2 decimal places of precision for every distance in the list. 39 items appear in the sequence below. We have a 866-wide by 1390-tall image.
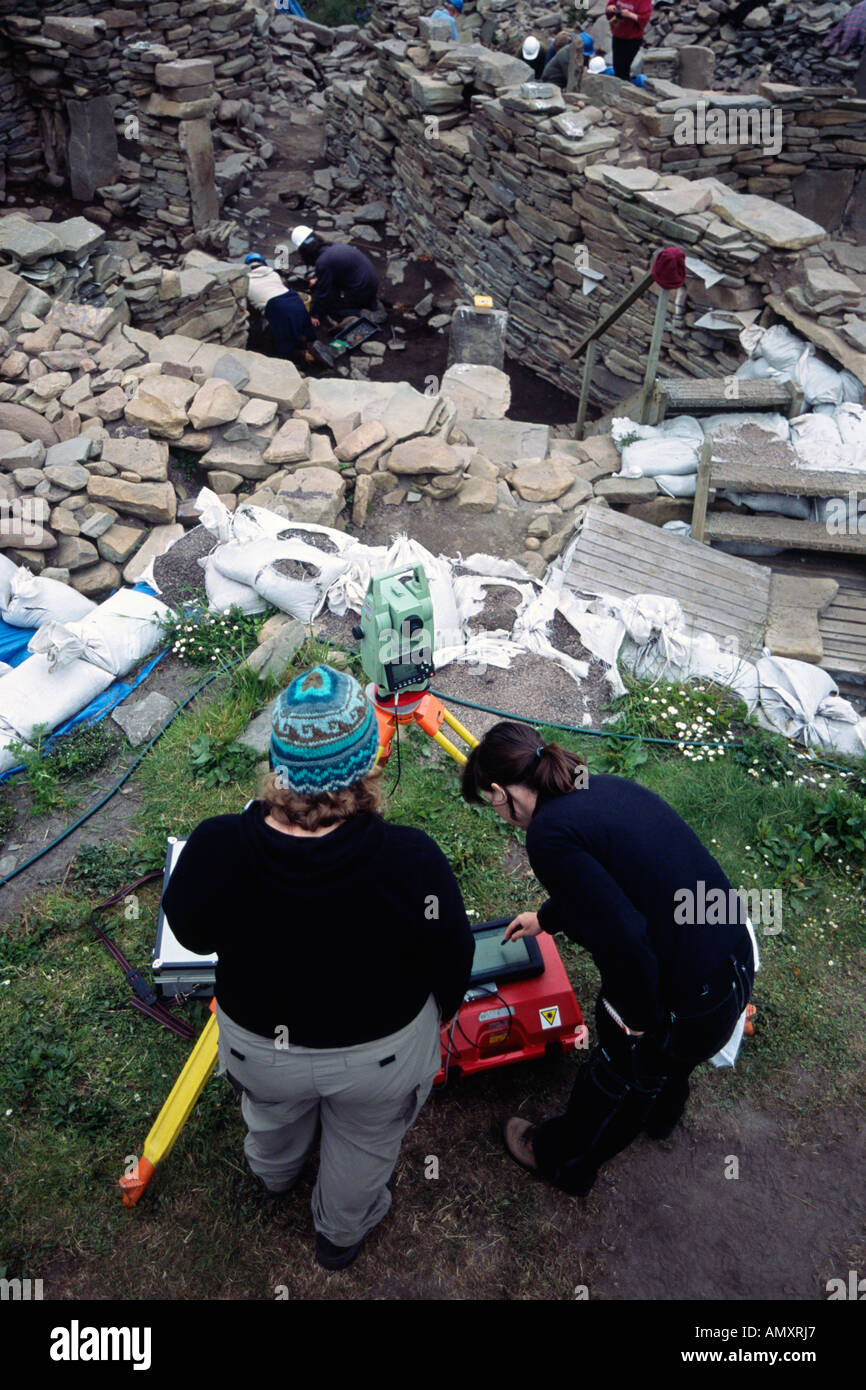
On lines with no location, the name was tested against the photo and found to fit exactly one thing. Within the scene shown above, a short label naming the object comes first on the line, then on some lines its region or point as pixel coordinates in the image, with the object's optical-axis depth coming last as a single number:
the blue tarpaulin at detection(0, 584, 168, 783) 4.09
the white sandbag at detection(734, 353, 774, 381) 6.64
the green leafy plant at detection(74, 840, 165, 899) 3.45
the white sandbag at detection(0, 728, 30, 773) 3.79
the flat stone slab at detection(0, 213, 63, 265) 6.25
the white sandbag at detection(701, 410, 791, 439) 6.07
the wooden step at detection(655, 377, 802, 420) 6.22
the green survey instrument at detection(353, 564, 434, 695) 2.84
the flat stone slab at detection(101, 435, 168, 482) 5.19
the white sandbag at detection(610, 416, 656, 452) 6.41
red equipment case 2.78
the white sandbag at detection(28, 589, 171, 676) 3.99
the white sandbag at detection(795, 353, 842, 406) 6.25
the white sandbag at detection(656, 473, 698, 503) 5.92
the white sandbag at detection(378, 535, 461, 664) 4.41
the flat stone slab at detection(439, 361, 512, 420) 7.09
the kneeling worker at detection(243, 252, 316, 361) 7.62
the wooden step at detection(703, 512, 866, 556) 5.24
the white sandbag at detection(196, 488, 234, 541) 4.78
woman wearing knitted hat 1.81
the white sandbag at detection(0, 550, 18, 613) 4.34
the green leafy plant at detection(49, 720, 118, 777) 3.86
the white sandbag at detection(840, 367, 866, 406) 6.21
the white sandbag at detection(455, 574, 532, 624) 4.59
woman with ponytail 2.04
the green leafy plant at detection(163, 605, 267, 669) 4.35
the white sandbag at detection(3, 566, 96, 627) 4.31
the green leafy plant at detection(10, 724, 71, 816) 3.72
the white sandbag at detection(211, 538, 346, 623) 4.40
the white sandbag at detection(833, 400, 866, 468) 5.81
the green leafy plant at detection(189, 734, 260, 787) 3.78
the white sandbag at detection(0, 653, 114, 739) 3.90
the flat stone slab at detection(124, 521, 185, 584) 4.81
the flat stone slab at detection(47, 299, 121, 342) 6.07
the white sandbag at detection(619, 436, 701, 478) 6.02
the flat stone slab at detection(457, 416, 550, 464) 6.46
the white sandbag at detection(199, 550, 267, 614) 4.49
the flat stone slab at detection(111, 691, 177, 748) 3.98
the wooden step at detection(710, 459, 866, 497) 5.35
